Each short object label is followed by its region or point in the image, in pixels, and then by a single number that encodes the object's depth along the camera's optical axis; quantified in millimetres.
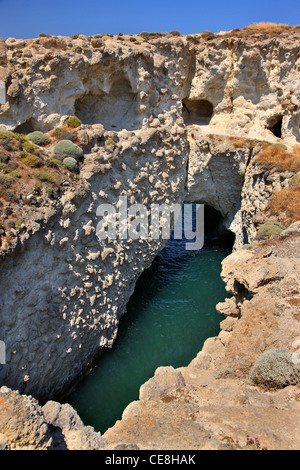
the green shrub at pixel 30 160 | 17078
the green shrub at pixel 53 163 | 17859
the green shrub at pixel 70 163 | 18359
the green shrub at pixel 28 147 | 17797
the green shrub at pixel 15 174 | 16078
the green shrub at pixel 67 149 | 18891
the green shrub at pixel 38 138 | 19391
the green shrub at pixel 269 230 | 19875
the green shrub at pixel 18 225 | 14289
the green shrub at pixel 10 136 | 17594
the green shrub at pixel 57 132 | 20220
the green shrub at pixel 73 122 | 20844
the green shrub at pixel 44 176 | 16672
